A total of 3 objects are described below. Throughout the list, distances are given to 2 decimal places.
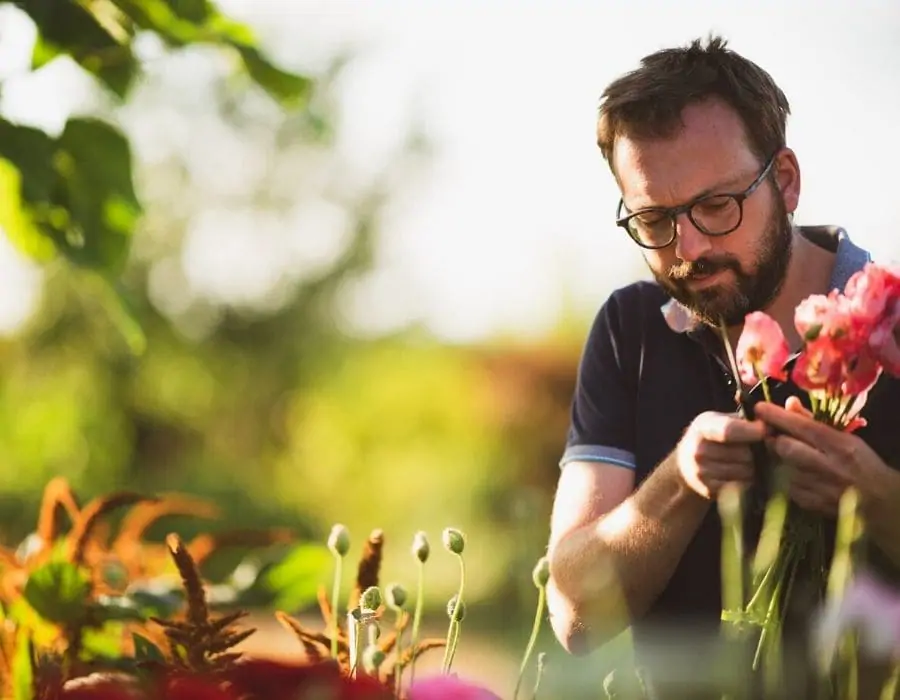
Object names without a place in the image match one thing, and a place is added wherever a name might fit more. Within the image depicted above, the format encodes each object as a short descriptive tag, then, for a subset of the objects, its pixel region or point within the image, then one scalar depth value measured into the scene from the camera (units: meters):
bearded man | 2.64
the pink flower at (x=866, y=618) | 1.93
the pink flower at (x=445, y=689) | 1.76
